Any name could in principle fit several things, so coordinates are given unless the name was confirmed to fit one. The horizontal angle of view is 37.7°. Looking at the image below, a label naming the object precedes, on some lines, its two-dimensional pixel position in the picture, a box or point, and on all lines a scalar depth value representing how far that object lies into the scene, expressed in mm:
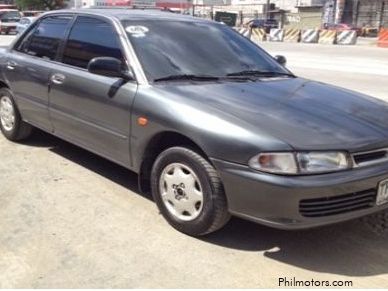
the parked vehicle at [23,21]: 31675
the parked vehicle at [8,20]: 40094
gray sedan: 3568
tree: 69000
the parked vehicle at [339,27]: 53344
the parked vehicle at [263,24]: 56656
